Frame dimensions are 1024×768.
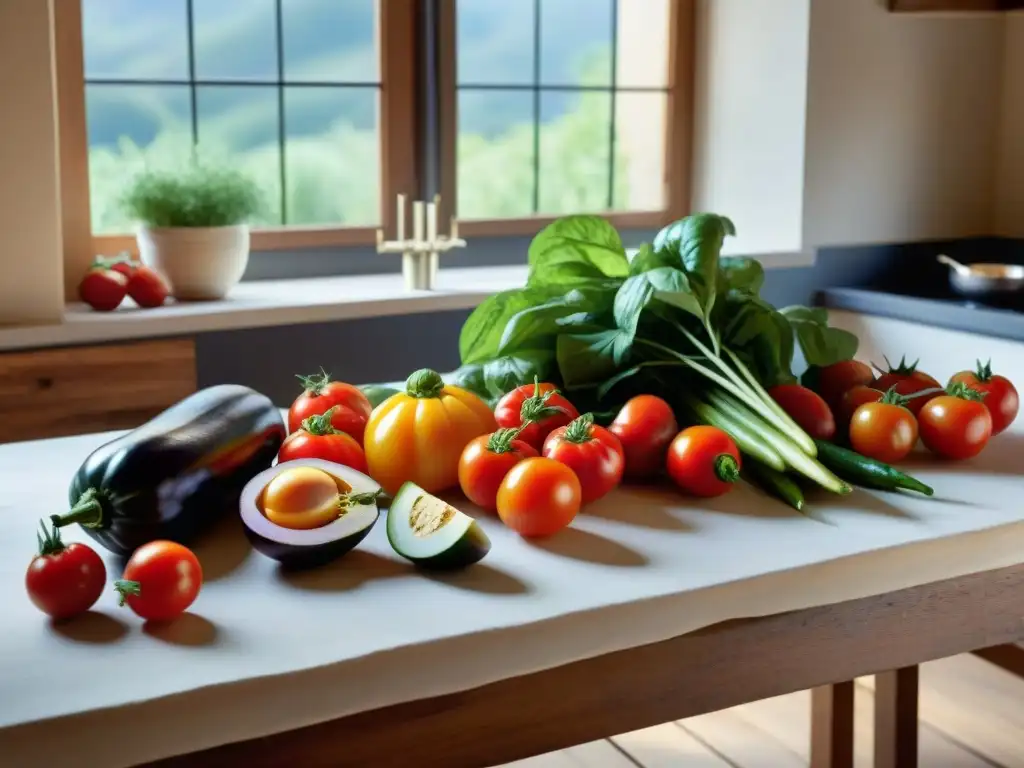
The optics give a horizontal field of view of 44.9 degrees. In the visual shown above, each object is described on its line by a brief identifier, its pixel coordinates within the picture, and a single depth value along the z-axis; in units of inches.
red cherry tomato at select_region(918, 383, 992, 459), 55.1
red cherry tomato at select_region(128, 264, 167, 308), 98.3
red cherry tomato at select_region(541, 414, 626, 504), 48.4
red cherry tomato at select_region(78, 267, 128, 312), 96.3
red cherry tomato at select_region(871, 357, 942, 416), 60.4
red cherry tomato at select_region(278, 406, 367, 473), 49.6
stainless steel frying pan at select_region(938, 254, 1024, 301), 114.3
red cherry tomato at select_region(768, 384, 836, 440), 56.1
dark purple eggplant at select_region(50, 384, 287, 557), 43.2
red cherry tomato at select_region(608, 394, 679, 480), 52.6
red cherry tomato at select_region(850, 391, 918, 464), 54.4
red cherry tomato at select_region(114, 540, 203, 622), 37.6
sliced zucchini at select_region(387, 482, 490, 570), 42.3
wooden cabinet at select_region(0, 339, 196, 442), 88.3
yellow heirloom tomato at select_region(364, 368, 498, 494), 49.9
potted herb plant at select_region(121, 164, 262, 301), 100.5
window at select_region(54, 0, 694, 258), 109.2
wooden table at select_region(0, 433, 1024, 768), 34.7
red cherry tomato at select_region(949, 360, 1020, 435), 59.1
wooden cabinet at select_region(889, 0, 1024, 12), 123.1
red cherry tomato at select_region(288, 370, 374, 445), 54.9
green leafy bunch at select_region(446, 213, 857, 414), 56.9
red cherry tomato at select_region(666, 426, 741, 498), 50.2
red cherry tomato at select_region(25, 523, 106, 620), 37.8
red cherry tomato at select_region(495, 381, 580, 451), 51.9
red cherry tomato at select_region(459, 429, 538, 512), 47.9
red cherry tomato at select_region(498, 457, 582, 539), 45.2
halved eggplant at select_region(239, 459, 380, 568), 42.1
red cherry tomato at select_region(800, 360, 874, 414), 60.7
